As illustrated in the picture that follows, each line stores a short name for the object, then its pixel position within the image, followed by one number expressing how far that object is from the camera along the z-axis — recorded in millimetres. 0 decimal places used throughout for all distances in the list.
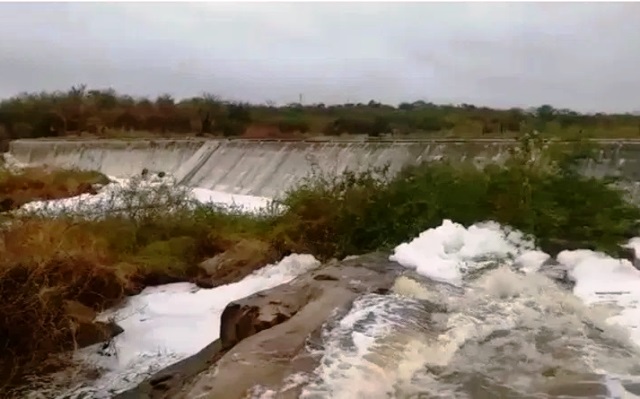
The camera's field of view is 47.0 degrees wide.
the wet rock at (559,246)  5993
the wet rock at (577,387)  2971
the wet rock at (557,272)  4910
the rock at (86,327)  5484
